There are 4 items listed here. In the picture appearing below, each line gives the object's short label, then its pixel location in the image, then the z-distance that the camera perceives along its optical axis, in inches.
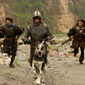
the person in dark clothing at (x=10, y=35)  576.7
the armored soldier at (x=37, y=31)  447.5
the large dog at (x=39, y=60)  419.1
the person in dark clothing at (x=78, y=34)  673.9
